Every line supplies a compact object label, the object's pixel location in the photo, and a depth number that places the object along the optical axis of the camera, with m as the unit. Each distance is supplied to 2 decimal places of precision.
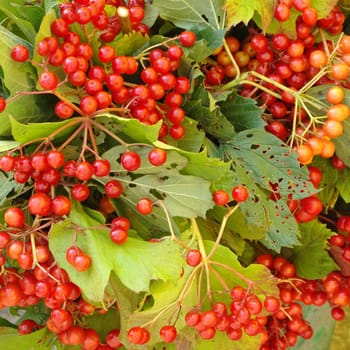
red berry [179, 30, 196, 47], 0.60
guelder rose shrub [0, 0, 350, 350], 0.55
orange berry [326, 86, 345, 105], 0.60
